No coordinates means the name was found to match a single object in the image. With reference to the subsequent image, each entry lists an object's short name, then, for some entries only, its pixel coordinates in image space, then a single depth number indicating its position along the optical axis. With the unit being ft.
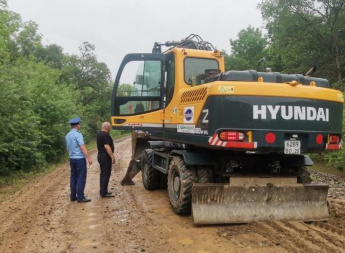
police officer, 26.43
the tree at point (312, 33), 82.94
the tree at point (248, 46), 154.69
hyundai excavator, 18.26
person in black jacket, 27.84
